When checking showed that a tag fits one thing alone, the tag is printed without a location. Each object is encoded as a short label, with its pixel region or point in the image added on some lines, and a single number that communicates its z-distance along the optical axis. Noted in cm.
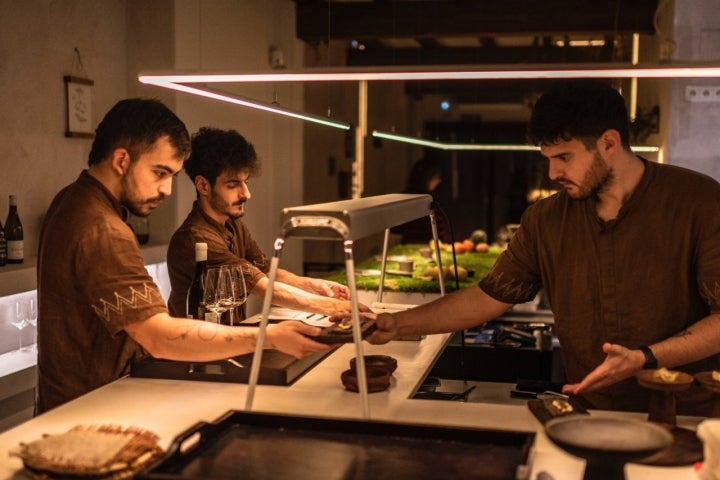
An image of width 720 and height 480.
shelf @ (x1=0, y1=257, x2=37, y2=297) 430
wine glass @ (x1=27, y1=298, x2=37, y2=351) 466
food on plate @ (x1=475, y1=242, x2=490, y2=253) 756
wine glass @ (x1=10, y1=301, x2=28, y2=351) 449
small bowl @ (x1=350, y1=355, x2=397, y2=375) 273
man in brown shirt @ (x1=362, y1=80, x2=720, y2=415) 261
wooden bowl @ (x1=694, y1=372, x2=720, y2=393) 200
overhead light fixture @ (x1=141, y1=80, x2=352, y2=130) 310
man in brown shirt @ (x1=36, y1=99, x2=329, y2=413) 236
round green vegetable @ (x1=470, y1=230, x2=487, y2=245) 787
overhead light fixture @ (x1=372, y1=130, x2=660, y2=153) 655
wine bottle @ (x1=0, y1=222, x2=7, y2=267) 457
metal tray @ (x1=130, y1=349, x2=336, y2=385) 264
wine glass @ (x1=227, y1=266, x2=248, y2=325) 280
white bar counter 194
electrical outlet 634
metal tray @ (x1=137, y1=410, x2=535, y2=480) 167
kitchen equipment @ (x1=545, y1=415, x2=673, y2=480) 150
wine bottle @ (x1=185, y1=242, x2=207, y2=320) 294
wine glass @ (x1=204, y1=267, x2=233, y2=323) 278
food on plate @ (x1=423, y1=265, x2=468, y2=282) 576
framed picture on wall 546
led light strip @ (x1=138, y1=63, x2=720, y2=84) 248
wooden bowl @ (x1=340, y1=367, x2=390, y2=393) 259
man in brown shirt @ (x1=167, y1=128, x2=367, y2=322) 347
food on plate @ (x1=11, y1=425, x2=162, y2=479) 171
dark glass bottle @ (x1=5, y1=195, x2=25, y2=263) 475
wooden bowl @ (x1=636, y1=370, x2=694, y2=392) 199
